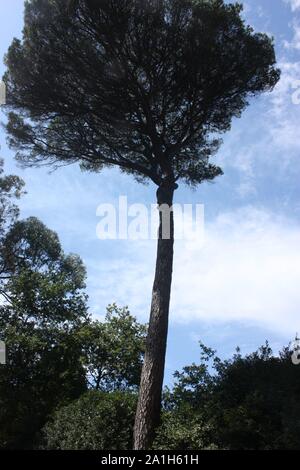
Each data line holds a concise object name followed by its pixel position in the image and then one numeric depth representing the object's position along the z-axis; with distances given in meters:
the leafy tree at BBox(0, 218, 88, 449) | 10.28
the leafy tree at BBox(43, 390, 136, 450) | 7.63
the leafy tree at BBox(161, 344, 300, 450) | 6.00
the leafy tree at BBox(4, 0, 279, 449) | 9.91
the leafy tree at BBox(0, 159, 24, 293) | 16.17
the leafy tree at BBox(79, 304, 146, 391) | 13.46
